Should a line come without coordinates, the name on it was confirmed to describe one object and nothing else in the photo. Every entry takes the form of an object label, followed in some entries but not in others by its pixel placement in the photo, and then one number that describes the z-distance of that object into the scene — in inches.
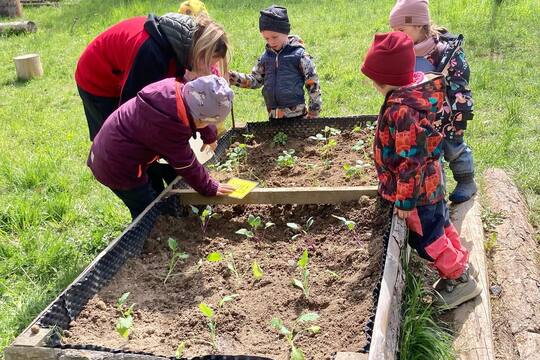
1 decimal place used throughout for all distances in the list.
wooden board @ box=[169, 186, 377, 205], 141.1
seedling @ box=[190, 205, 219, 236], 141.1
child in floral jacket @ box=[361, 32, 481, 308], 109.4
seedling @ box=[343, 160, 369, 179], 158.4
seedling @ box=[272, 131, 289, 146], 191.7
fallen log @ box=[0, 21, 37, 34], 468.1
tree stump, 349.7
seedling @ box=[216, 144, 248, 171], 172.1
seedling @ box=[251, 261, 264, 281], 117.0
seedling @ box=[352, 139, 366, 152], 174.3
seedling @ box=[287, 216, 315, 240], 133.1
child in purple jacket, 119.5
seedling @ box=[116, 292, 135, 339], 98.7
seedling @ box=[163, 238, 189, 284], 124.8
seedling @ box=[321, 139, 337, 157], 178.1
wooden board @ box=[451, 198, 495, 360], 110.0
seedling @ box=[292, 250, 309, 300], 111.3
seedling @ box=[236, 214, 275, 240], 133.3
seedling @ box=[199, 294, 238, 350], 99.2
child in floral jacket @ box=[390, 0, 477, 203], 145.9
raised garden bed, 96.1
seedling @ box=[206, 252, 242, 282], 119.3
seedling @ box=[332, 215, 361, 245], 128.3
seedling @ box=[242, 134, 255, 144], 195.9
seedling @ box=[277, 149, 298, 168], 172.6
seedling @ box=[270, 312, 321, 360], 94.7
